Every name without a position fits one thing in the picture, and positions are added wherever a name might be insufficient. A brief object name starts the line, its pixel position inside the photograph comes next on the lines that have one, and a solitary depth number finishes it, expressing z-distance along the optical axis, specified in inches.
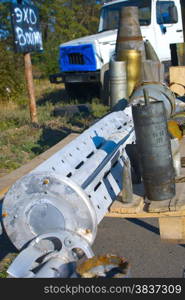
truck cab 420.5
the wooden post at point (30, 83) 291.0
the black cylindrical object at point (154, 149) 125.0
